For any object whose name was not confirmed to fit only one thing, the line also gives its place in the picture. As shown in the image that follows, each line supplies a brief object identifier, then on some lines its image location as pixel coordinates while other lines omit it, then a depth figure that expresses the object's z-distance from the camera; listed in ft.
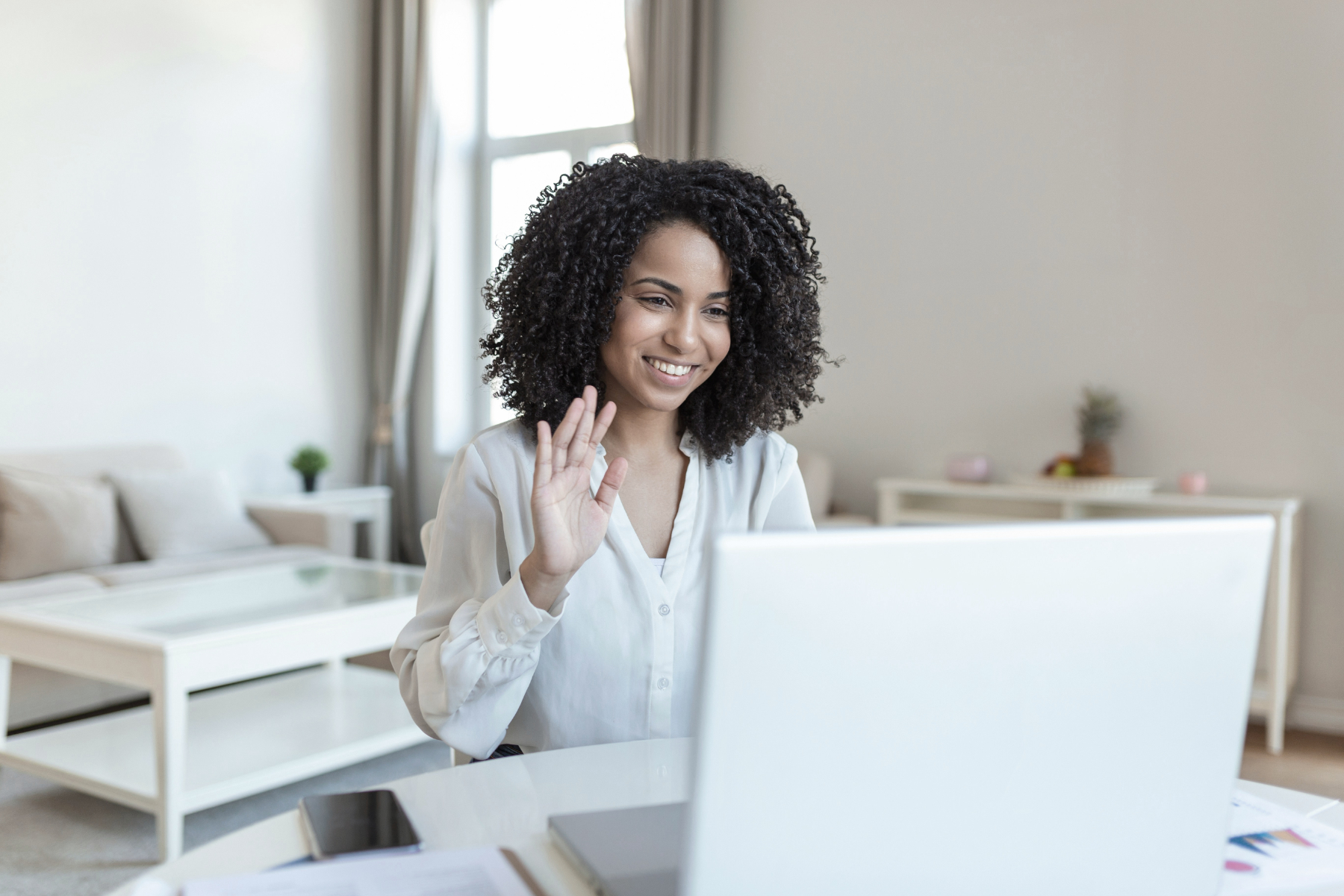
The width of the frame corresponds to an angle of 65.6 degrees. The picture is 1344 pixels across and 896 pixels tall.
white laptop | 1.60
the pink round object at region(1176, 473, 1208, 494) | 10.50
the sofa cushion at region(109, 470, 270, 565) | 11.93
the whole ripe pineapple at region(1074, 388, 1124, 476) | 10.84
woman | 3.42
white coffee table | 6.94
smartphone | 2.38
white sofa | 9.31
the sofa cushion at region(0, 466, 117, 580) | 10.66
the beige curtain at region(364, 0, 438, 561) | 16.63
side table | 15.21
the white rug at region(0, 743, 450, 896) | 6.73
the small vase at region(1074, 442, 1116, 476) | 10.81
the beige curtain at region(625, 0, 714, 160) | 13.93
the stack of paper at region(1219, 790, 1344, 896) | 2.43
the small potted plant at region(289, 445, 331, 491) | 15.37
